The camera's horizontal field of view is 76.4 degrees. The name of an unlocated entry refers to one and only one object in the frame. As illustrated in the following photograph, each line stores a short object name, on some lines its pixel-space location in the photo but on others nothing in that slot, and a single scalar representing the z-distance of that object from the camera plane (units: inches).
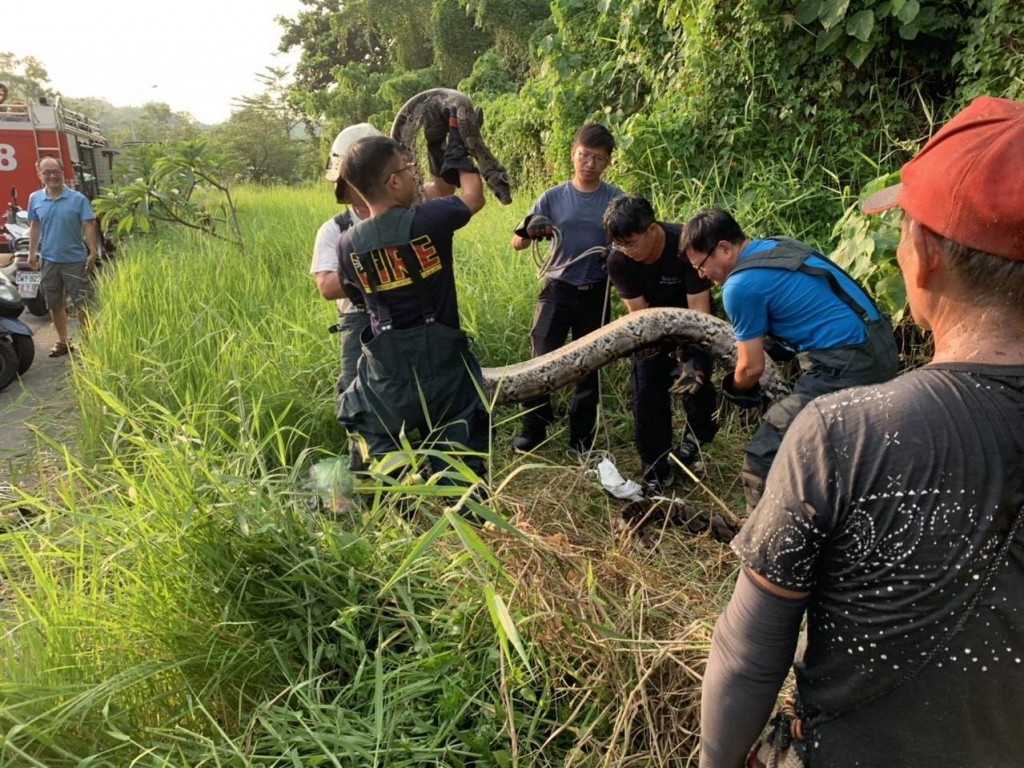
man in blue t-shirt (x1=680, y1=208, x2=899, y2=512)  97.6
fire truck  401.4
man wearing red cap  32.3
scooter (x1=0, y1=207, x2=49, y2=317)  279.0
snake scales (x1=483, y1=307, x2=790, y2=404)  125.6
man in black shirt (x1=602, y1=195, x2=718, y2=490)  130.3
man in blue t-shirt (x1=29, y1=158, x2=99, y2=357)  252.5
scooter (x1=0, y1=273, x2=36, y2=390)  216.8
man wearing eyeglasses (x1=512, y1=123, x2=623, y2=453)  149.2
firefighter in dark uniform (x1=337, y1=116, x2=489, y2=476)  96.0
